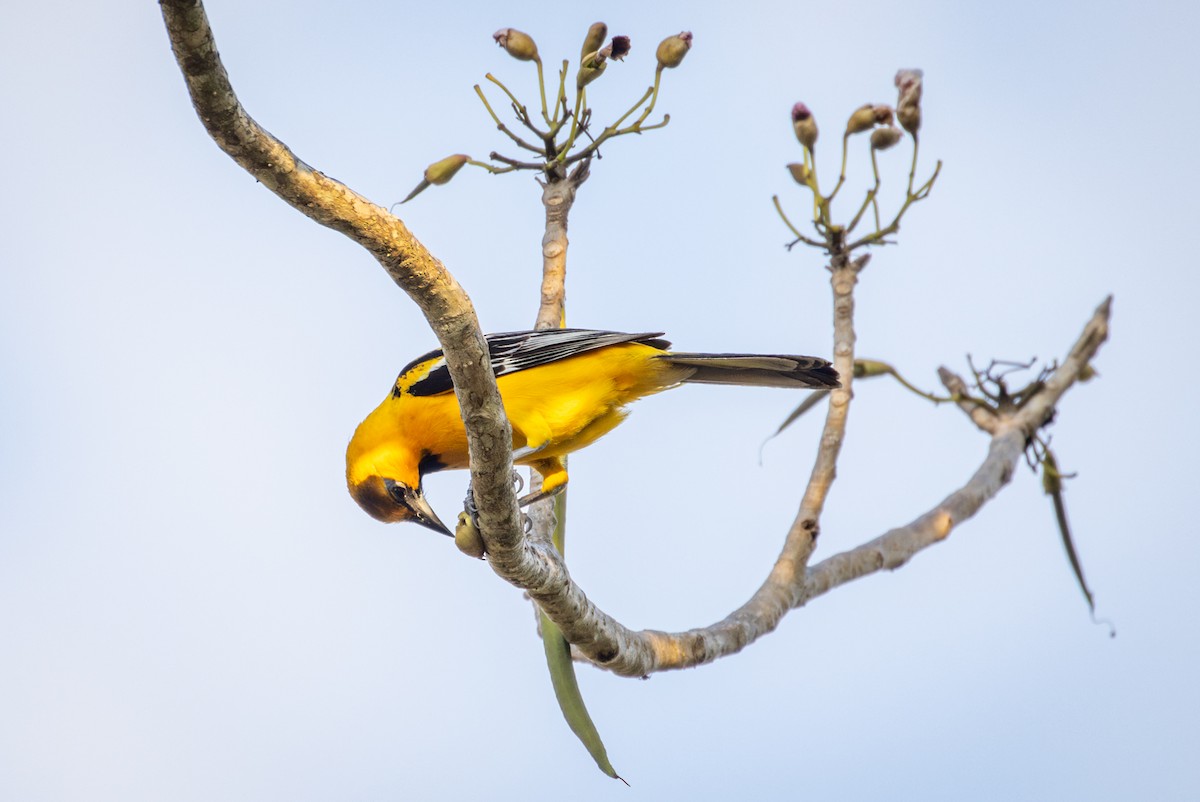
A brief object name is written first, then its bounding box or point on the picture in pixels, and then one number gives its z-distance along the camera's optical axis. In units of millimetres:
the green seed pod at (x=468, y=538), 7066
